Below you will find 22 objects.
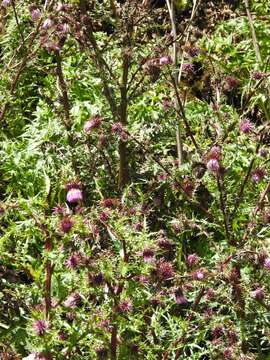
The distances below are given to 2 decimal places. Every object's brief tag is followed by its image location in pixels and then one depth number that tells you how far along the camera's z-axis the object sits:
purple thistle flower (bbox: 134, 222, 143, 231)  2.40
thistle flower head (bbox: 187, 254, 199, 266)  2.60
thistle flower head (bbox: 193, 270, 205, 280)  2.38
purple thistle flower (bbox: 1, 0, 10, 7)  3.44
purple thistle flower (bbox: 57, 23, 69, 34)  3.12
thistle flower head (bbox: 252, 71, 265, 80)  2.82
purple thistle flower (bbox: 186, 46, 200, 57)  3.15
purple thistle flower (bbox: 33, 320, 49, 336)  2.15
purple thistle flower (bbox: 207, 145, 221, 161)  2.50
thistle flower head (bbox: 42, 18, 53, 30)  3.10
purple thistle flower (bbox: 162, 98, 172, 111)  3.10
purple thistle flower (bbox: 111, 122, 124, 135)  2.66
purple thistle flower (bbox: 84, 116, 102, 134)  2.65
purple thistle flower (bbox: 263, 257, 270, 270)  2.41
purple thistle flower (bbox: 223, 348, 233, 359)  2.45
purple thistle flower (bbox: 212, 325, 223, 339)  2.50
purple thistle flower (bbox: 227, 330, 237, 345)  2.52
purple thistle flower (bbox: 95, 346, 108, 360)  2.28
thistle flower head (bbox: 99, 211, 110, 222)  2.26
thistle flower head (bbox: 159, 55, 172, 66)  2.90
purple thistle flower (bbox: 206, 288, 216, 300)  2.53
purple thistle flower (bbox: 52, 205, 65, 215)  2.22
